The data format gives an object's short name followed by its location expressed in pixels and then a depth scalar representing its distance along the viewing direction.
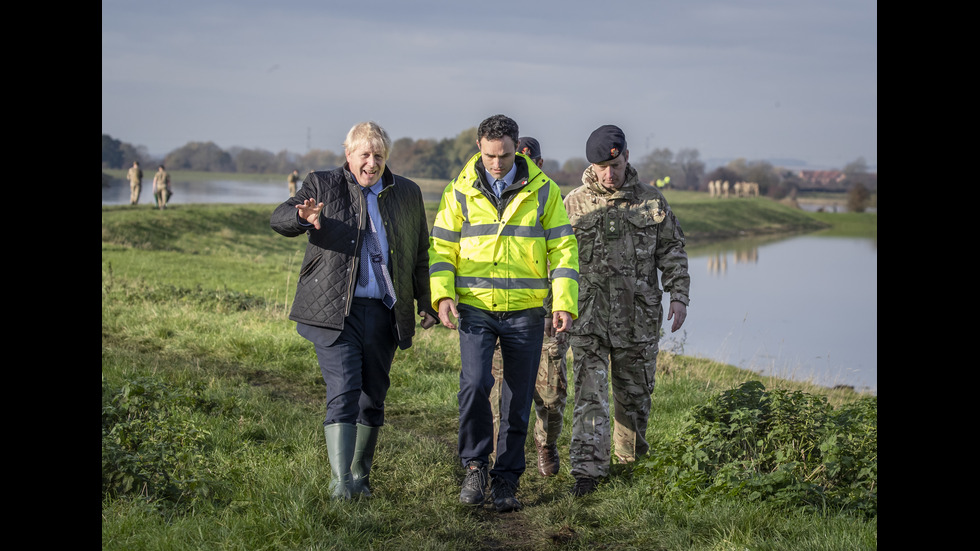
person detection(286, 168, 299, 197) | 44.79
